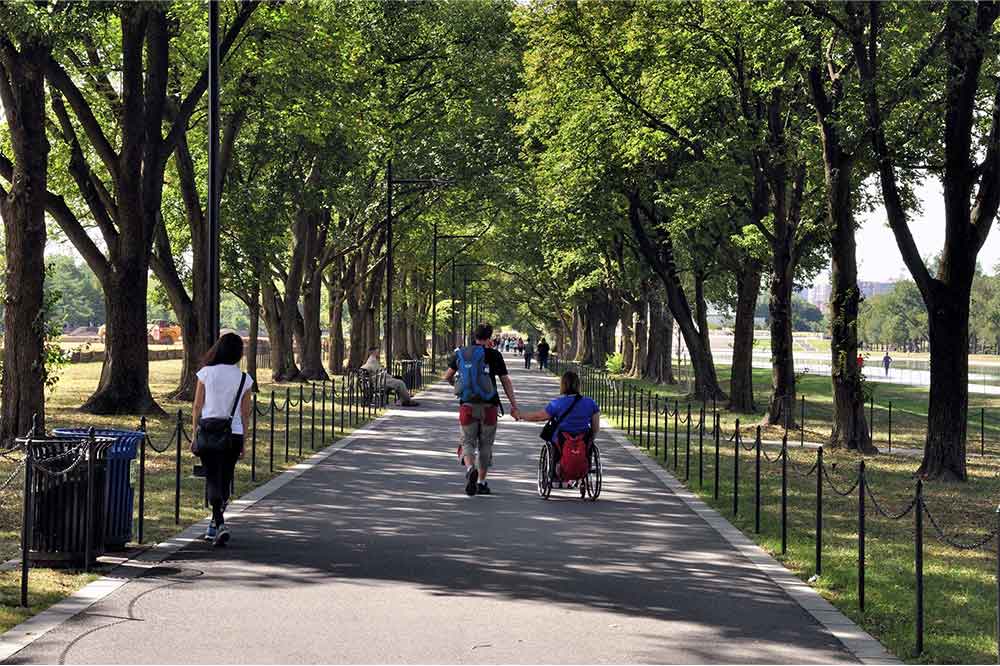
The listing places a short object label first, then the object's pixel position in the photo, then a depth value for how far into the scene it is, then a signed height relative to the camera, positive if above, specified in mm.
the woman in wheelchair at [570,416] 15484 -661
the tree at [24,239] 19219 +1496
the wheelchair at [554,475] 15852 -1346
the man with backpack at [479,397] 15930 -478
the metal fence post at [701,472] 17766 -1497
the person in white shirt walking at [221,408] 11742 -470
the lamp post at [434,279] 66112 +3499
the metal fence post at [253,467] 17500 -1433
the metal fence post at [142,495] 11820 -1218
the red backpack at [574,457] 15570 -1113
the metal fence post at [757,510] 13379 -1453
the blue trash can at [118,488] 10875 -1065
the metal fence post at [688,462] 18638 -1407
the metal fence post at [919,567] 8273 -1227
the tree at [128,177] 26005 +3325
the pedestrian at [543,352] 82438 +185
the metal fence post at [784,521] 12086 -1407
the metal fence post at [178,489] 13305 -1327
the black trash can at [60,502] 10281 -1105
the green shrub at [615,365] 71562 -453
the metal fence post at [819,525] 11008 -1302
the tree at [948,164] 18578 +2671
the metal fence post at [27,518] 9013 -1146
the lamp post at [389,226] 42750 +3924
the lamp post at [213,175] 17172 +2164
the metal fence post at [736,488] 14575 -1355
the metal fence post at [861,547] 9570 -1274
